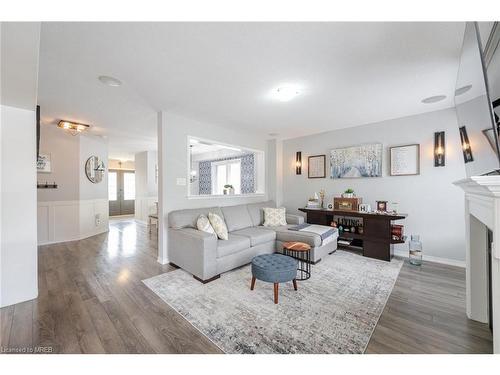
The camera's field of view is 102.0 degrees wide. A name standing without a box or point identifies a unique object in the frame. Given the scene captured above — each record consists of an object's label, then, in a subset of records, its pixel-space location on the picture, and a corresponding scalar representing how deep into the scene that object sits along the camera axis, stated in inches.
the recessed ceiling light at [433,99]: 110.3
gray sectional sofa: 103.7
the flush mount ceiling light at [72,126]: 152.9
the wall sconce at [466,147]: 66.3
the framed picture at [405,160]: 137.2
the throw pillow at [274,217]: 163.2
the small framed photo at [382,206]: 145.6
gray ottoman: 84.2
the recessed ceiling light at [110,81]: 90.3
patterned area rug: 62.4
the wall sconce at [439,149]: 127.9
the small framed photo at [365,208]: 147.1
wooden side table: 106.6
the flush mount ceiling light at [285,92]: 98.8
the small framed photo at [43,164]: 167.0
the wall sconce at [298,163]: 196.5
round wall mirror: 197.6
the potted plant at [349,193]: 158.5
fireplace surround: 58.9
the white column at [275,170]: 204.1
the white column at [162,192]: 128.7
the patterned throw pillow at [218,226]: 120.3
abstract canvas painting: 152.3
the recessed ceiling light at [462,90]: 67.4
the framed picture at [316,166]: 180.1
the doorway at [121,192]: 346.6
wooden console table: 132.1
